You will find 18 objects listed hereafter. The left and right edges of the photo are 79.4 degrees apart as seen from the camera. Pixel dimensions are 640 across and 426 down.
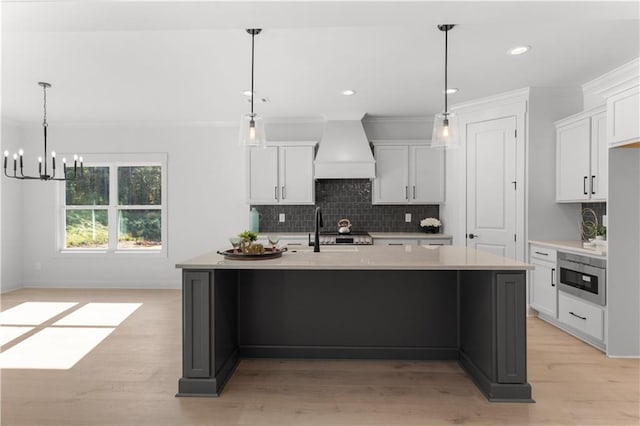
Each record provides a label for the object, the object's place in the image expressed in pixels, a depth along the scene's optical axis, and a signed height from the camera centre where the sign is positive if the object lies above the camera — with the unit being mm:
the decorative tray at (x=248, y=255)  2660 -304
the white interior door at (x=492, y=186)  4586 +329
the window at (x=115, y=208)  6180 +53
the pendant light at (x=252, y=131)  2898 +610
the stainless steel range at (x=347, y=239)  5160 -364
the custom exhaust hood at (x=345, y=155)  5371 +799
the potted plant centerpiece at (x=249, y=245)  2754 -239
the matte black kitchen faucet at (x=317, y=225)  3115 -104
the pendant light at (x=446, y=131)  2803 +594
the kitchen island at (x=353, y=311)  2947 -798
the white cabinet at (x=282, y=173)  5555 +563
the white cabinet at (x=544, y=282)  3955 -740
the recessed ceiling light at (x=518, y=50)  3343 +1431
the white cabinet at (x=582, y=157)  3684 +571
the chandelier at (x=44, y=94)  4203 +1381
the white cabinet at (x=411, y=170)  5543 +611
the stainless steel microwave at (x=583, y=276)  3324 -581
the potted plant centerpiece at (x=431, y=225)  5531 -179
